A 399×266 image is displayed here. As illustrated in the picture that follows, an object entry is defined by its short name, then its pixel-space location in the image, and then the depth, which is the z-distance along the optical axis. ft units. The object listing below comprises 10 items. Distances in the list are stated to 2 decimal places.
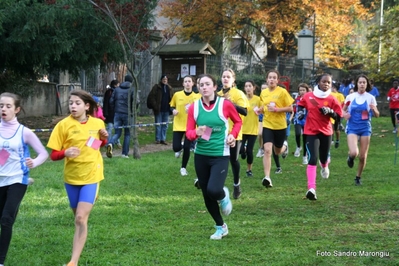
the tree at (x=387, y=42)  82.99
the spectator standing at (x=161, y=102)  68.28
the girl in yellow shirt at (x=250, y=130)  42.75
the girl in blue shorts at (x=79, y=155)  21.47
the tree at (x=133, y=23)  52.42
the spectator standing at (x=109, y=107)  61.11
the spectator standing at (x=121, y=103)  57.93
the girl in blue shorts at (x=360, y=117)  39.91
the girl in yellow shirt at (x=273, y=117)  38.32
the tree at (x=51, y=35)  58.23
